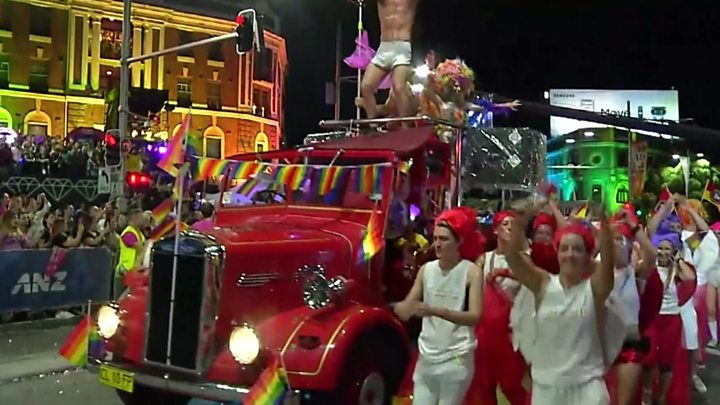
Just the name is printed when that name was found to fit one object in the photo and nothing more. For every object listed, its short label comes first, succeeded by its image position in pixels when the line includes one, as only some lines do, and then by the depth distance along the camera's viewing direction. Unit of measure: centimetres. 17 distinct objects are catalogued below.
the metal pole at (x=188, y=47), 1711
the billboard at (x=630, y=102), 6150
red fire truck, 616
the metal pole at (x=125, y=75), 1747
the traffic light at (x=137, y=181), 1718
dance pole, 1060
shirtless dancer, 918
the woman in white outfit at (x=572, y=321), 425
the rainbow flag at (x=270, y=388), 579
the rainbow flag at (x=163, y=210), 770
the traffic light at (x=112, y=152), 1583
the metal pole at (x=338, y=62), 2119
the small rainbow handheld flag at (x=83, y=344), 695
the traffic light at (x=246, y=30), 1653
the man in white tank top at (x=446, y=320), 521
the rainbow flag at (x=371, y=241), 702
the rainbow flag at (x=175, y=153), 691
